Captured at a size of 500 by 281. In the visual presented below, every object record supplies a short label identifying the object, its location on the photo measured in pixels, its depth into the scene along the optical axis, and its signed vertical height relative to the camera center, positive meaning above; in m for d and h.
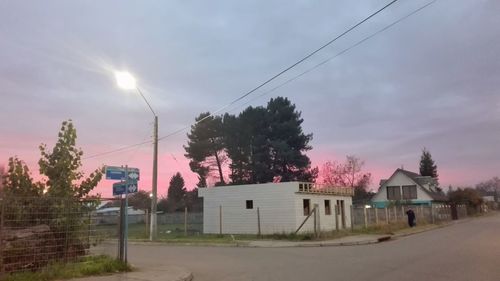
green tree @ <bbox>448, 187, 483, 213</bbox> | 84.94 +2.27
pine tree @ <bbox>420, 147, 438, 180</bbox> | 119.28 +11.20
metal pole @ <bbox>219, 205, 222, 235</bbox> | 34.39 -0.17
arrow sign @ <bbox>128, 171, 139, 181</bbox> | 15.10 +1.38
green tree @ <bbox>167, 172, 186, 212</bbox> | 98.98 +6.14
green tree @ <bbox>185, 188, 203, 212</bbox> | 78.88 +2.68
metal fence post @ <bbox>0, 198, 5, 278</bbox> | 11.45 -0.17
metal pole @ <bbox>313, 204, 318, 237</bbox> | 29.20 -0.87
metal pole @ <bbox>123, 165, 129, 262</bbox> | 14.61 +0.17
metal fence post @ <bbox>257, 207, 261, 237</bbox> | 32.43 -0.46
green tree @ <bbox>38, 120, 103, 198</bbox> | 14.27 +1.55
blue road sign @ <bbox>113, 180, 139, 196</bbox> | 14.88 +1.00
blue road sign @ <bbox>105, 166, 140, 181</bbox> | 14.67 +1.44
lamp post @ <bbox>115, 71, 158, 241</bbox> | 29.41 +2.14
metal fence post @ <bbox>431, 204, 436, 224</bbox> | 53.42 -0.53
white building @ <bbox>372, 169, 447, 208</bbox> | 77.75 +3.65
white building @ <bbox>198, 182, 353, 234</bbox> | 33.68 +0.63
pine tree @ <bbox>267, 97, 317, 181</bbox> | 61.38 +9.20
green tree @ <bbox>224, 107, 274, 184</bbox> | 62.81 +9.51
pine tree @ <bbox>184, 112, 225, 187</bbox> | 67.06 +9.85
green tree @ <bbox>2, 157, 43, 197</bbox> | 13.71 +1.19
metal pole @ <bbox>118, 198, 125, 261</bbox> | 14.70 -0.29
